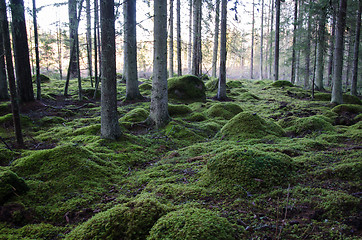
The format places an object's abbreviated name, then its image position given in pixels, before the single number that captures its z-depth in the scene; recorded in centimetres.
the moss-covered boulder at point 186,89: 1338
